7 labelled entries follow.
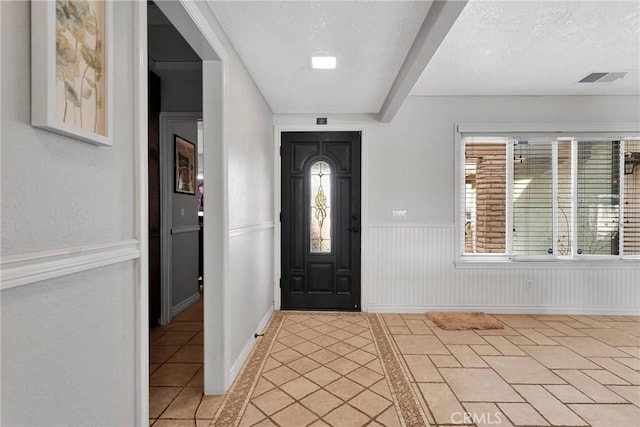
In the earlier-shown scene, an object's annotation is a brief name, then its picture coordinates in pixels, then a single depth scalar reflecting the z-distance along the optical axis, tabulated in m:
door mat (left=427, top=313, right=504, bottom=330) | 3.30
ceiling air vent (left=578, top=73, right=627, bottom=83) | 3.14
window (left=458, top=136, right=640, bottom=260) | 3.74
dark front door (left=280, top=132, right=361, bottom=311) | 3.90
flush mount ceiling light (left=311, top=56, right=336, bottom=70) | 2.49
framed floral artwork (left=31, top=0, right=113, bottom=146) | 0.75
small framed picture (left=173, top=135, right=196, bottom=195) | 3.65
